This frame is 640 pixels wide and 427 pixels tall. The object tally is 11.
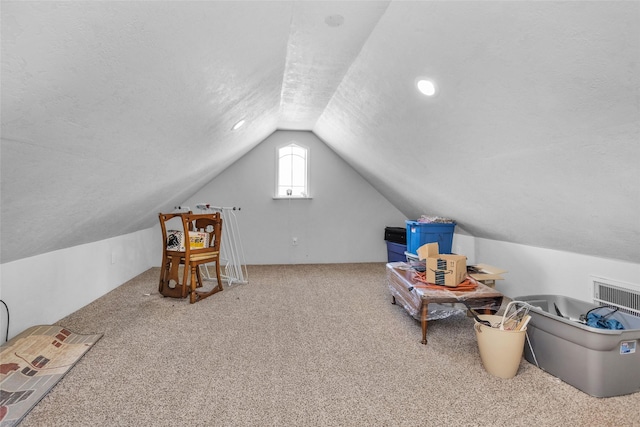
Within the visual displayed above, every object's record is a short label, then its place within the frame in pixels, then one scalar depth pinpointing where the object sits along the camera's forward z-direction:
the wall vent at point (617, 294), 2.19
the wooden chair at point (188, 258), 3.27
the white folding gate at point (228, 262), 4.13
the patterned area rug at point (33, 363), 1.59
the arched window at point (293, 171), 5.37
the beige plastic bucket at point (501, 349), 1.83
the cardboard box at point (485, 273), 2.77
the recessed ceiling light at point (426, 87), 1.98
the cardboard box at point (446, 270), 2.50
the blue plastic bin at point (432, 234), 3.89
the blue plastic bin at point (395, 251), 4.86
